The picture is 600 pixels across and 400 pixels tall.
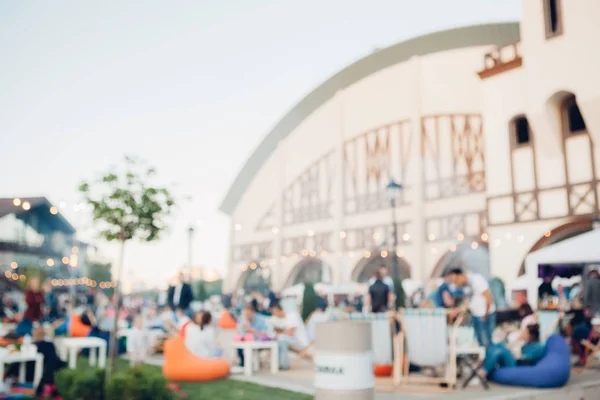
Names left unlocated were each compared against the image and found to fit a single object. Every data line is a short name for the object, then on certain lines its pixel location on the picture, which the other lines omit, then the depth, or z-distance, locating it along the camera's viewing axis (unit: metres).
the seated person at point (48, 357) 7.01
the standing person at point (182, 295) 12.44
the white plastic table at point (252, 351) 8.78
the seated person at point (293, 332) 10.29
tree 8.68
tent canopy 11.11
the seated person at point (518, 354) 7.48
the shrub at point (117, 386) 5.38
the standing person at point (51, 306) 12.83
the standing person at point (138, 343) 10.66
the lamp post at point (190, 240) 22.50
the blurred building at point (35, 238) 34.31
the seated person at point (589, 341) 9.48
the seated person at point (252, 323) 9.85
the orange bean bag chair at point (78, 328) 11.40
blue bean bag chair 7.18
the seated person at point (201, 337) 8.38
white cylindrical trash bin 4.41
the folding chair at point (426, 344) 7.17
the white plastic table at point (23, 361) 6.95
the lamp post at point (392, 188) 13.40
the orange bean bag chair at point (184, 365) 7.93
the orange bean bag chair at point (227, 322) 12.79
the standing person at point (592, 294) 10.81
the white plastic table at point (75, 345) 8.88
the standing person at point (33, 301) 9.59
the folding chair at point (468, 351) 7.25
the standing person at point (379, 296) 9.28
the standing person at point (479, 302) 7.72
